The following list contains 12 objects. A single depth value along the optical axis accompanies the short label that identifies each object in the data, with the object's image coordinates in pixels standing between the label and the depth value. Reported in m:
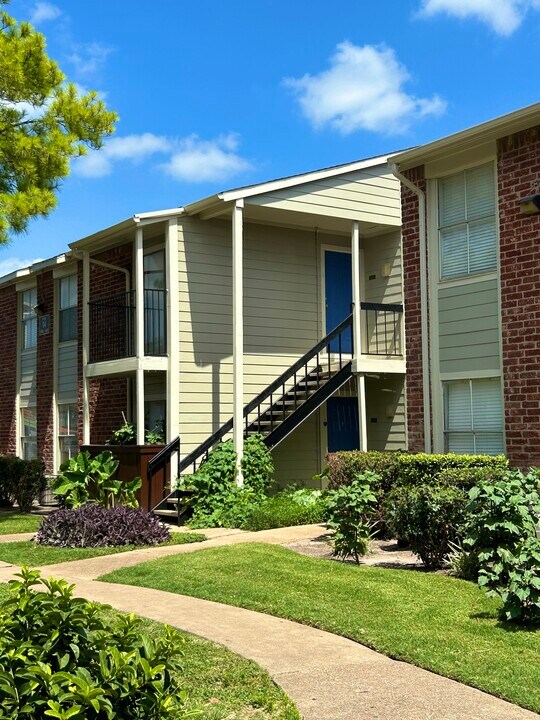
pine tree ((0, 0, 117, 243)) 14.64
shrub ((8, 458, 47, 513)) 17.19
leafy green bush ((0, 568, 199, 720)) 3.12
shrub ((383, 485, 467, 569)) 8.60
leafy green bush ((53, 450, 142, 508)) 12.84
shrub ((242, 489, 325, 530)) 12.48
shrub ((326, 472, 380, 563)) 9.09
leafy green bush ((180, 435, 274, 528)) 13.00
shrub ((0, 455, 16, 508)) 17.64
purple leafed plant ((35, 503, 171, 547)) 11.05
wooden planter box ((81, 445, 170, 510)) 14.28
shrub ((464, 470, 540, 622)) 6.25
